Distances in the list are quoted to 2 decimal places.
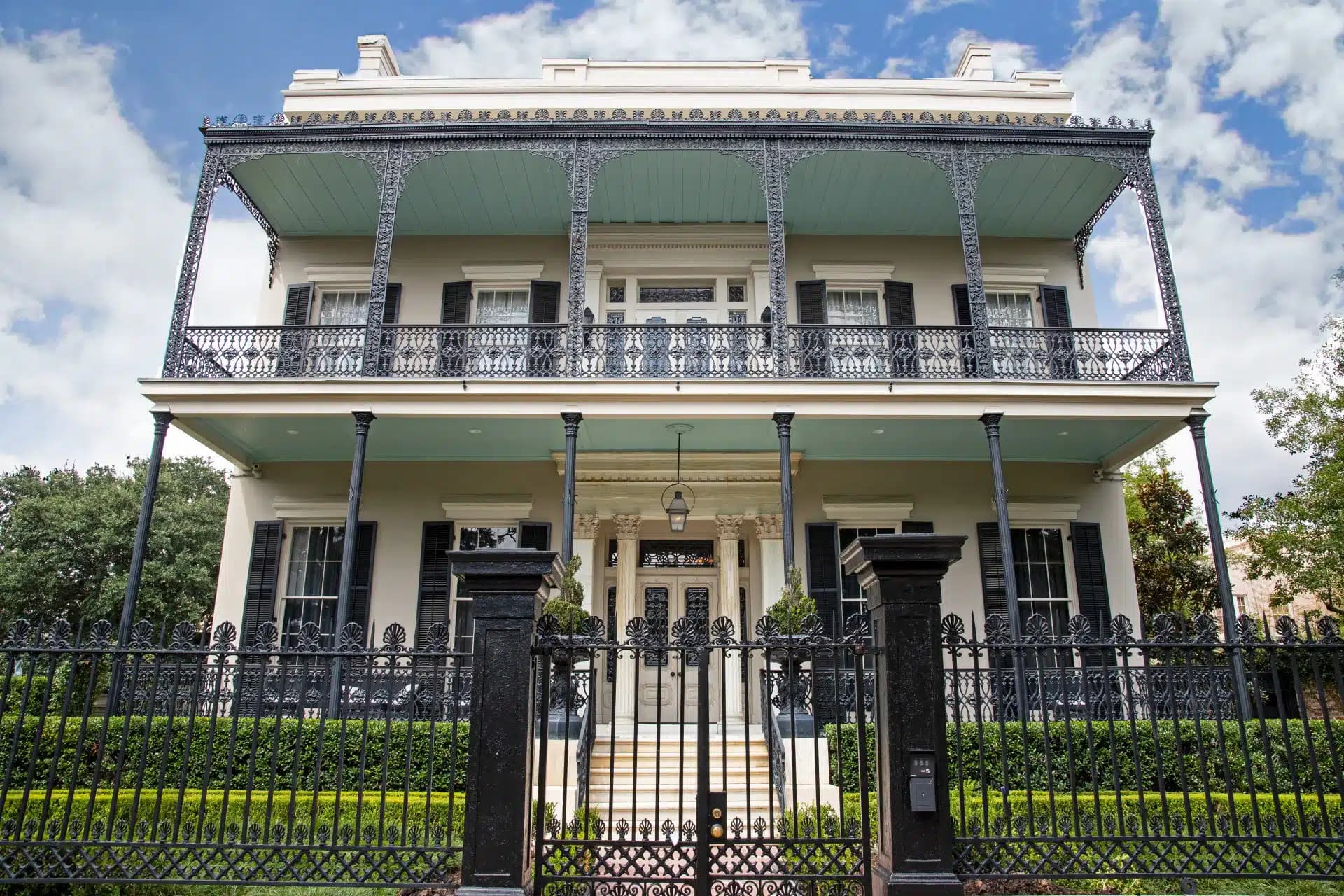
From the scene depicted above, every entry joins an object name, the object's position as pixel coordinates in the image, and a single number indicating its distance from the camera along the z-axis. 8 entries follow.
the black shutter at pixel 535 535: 12.09
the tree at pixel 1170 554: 17.66
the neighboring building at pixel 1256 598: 24.91
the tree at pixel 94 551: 20.45
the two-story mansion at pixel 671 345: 10.41
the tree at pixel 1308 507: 13.44
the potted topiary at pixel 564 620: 8.22
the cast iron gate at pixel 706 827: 4.16
